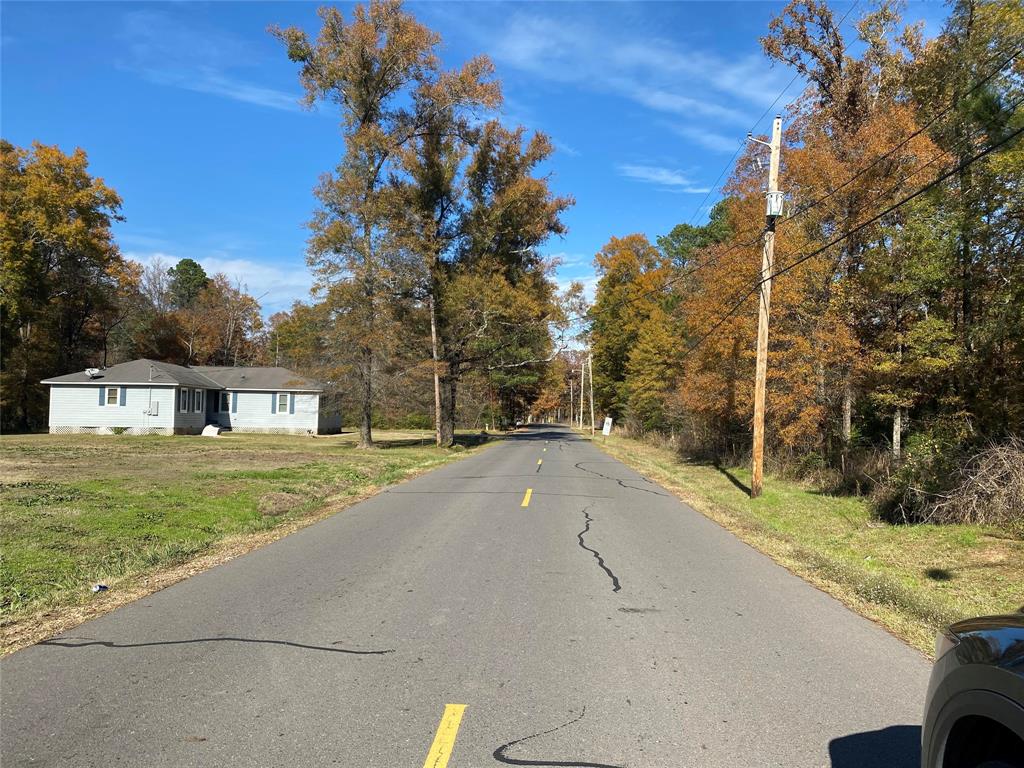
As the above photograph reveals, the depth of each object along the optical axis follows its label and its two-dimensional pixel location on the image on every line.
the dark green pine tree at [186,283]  83.31
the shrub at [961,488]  10.57
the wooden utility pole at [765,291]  15.93
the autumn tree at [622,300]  54.03
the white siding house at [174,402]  39.25
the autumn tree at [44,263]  40.34
